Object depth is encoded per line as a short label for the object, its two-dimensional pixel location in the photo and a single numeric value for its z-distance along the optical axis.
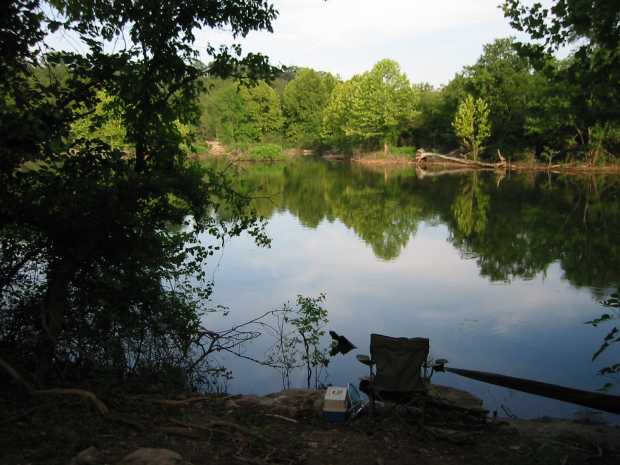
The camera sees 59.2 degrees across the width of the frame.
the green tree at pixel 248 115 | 48.19
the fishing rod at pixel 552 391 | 4.96
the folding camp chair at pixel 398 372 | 5.84
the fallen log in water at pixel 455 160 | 49.31
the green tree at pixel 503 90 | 46.94
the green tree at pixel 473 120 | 47.84
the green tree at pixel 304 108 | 78.25
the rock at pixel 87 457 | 3.87
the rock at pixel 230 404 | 5.80
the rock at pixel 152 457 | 3.89
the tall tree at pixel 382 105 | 59.50
